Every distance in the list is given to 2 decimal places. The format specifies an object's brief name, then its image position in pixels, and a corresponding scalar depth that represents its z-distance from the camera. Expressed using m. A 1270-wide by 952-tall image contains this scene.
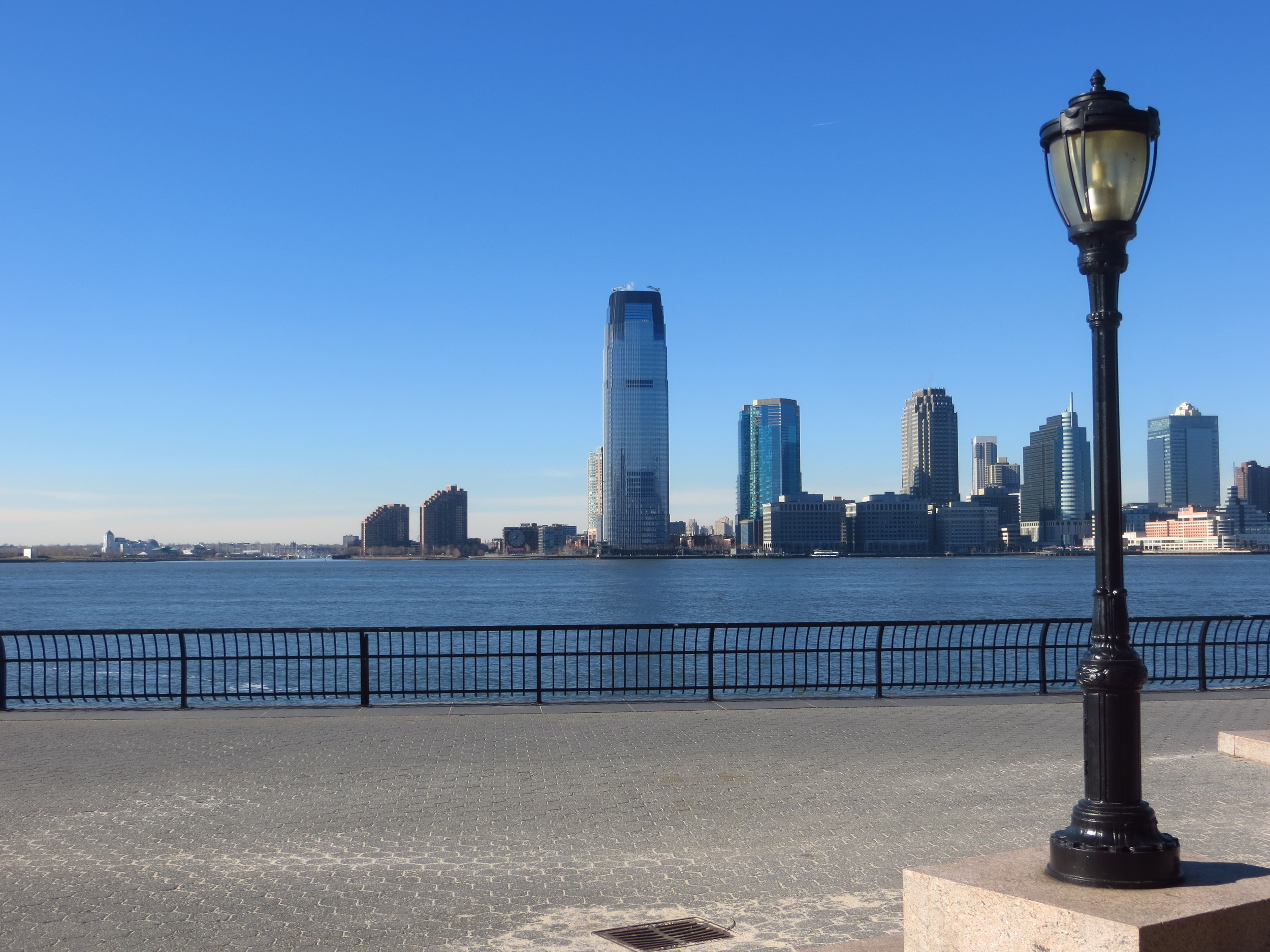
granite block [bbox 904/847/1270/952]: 4.74
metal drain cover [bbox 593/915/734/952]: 6.46
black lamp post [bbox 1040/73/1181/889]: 5.28
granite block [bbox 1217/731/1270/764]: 11.74
